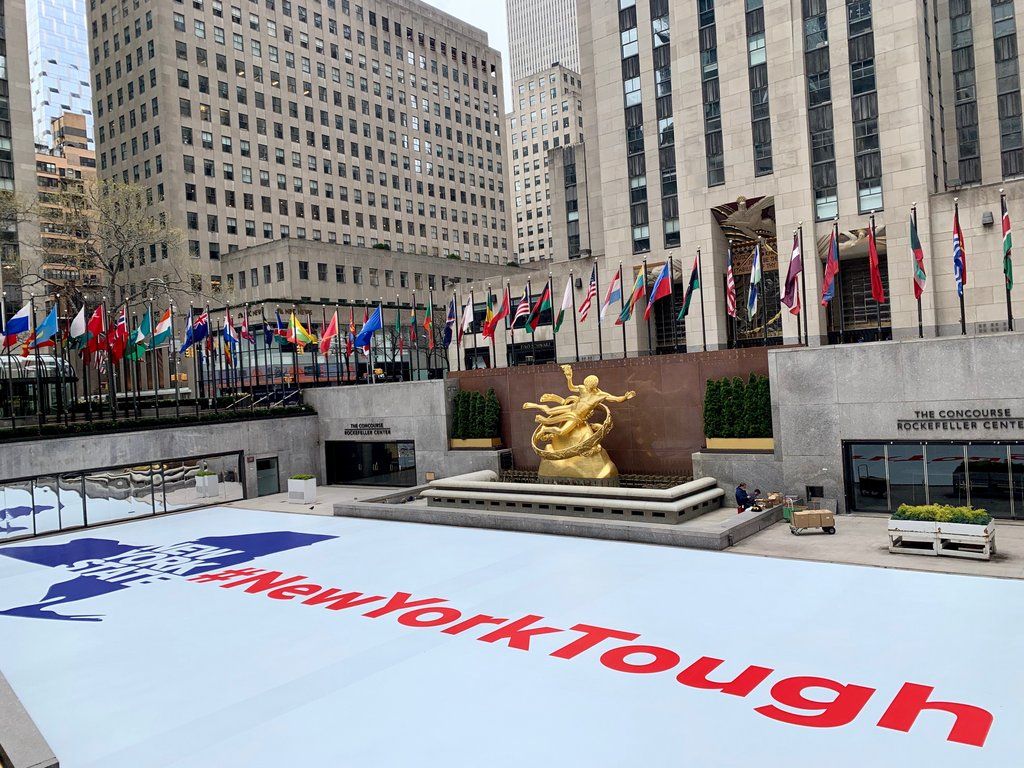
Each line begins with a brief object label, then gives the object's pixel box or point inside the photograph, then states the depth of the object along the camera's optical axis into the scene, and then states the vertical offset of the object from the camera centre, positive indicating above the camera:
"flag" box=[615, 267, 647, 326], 30.40 +3.17
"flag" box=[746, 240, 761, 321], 26.98 +2.90
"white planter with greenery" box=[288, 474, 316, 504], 32.97 -3.86
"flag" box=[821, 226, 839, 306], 25.83 +3.16
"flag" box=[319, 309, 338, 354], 35.81 +2.84
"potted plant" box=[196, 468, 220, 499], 33.34 -3.46
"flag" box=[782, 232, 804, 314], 25.61 +3.05
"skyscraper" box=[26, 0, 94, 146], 151.00 +70.93
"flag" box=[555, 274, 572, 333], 31.08 +3.39
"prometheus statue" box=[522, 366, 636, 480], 26.47 -1.92
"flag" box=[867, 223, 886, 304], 24.86 +2.98
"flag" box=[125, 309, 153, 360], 33.81 +3.15
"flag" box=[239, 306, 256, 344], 36.93 +3.62
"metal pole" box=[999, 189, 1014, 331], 22.48 +2.08
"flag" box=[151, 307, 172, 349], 32.66 +3.22
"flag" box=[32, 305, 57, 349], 29.83 +3.31
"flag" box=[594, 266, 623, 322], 30.22 +3.49
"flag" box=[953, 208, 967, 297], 23.56 +2.96
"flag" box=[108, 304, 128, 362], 31.77 +2.95
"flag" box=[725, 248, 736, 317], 28.86 +2.86
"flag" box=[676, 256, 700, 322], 29.53 +3.43
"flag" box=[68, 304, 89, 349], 31.11 +3.39
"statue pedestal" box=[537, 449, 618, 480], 26.19 -2.96
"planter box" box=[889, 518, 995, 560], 17.17 -4.08
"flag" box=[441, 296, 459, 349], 36.77 +3.28
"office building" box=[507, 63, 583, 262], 131.88 +42.26
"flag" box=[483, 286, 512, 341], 32.87 +2.68
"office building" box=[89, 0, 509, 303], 74.62 +29.56
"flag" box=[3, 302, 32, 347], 28.62 +3.38
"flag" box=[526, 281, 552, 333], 31.62 +2.94
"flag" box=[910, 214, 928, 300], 23.80 +2.98
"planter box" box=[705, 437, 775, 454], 25.19 -2.41
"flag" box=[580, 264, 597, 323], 30.68 +3.05
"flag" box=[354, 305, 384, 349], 34.81 +2.91
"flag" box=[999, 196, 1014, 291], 22.61 +3.10
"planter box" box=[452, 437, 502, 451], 32.38 -2.33
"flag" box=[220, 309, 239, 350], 36.88 +3.42
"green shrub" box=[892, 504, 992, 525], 17.56 -3.59
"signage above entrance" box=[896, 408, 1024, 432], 21.05 -1.77
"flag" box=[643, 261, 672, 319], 28.94 +3.38
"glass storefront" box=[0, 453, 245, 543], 27.73 -3.27
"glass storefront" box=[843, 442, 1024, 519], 21.36 -3.36
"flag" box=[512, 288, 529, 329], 32.21 +3.24
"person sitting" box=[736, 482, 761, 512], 23.45 -3.86
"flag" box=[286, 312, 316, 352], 36.03 +3.01
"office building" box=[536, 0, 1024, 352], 39.09 +12.46
